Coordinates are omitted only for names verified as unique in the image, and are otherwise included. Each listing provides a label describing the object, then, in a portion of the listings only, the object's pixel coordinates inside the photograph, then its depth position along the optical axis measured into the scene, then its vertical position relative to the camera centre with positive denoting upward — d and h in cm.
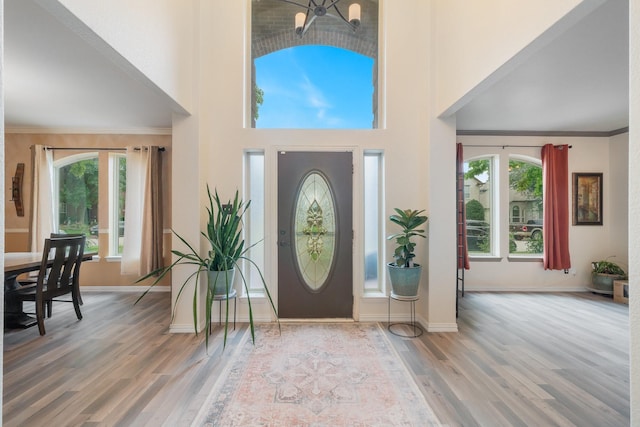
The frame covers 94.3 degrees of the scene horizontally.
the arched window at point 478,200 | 498 +30
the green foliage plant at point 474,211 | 503 +11
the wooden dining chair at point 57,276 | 310 -66
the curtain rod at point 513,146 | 485 +117
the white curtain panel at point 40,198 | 460 +30
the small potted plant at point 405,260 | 310 -45
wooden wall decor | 467 +48
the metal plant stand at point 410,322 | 309 -121
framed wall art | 486 +32
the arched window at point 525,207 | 495 +18
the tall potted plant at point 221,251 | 291 -33
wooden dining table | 304 -91
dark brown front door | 349 -21
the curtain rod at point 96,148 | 472 +110
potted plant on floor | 450 -88
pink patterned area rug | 187 -125
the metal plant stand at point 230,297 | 297 -85
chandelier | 273 +188
